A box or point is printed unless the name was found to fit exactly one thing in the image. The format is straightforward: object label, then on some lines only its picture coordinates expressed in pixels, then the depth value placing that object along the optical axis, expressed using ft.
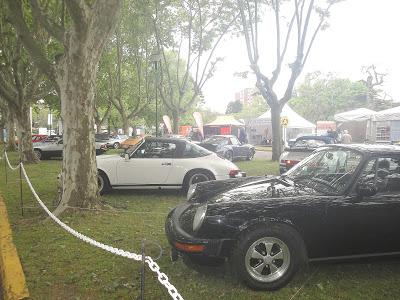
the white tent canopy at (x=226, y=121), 133.13
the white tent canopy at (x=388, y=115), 65.92
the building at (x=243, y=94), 441.44
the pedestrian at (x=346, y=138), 61.44
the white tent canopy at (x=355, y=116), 72.19
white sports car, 30.42
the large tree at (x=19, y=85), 56.74
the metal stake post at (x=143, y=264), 9.65
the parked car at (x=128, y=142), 105.38
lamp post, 53.89
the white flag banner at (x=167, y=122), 96.54
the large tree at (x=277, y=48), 56.84
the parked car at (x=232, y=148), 65.46
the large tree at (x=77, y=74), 22.56
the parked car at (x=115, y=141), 113.36
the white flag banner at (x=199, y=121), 91.66
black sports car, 13.14
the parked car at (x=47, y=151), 71.26
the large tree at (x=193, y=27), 74.54
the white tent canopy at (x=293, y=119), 105.70
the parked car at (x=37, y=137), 112.88
